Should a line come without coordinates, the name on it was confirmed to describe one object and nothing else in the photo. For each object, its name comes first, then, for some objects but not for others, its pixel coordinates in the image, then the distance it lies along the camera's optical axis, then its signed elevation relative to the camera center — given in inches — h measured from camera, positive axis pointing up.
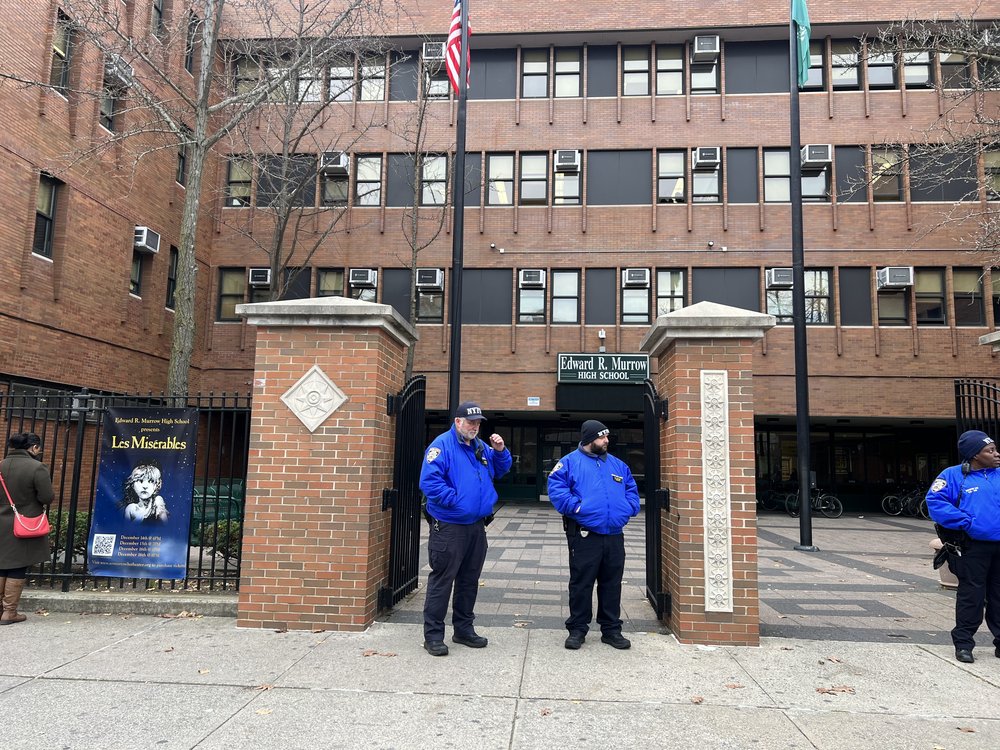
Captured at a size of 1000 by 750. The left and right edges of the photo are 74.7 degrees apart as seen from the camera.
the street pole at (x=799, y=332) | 446.3 +86.5
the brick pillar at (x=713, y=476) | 205.0 -7.5
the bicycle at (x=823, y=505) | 729.4 -55.1
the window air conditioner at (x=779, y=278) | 707.4 +189.5
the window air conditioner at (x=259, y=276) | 758.5 +192.2
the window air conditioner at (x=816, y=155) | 714.2 +325.1
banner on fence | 235.9 -19.8
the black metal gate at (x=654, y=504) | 230.2 -18.7
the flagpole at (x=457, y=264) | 320.5 +91.4
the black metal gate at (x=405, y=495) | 239.8 -18.6
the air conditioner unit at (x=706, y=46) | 735.7 +454.4
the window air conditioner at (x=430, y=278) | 744.3 +190.2
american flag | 375.2 +225.4
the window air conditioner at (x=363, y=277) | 748.0 +190.1
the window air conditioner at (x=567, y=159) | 743.7 +327.8
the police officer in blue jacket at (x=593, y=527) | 199.5 -23.7
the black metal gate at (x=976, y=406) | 285.9 +23.8
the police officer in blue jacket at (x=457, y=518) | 193.9 -21.6
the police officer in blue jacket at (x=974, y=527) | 195.0 -20.3
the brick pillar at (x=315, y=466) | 214.1 -7.6
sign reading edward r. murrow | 716.0 +89.6
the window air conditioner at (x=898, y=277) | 691.4 +189.3
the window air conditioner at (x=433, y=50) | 753.6 +455.6
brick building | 699.4 +263.5
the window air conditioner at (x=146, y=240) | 645.3 +197.3
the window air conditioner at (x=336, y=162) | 745.9 +322.3
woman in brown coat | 221.5 -25.0
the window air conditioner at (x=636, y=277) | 728.3 +192.4
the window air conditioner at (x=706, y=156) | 728.3 +327.6
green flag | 489.1 +317.9
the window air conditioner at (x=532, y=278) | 738.2 +191.0
